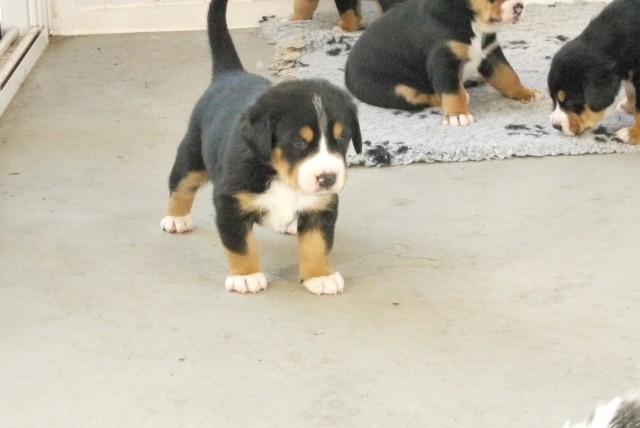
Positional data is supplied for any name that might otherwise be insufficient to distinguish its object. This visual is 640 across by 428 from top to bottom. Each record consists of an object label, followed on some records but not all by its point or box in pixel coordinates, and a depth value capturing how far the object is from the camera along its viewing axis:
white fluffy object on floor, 2.37
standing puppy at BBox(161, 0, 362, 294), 3.69
